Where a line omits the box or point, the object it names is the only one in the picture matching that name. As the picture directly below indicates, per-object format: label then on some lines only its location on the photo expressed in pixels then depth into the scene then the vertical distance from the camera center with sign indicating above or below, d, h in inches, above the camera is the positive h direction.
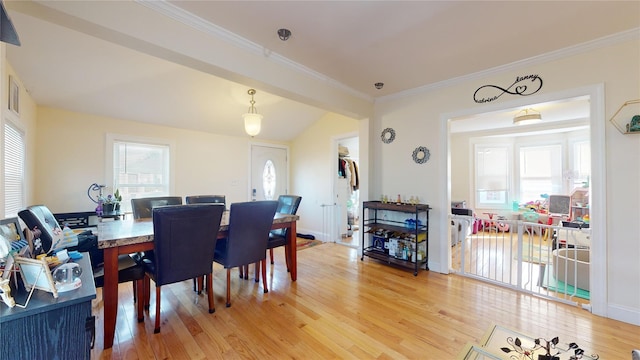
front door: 203.6 +7.7
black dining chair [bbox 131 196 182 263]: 117.6 -11.4
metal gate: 102.5 -45.7
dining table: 70.0 -20.4
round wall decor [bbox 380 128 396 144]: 145.0 +27.3
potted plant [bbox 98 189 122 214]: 131.6 -11.9
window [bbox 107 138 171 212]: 146.1 +7.2
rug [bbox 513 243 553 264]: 142.5 -45.5
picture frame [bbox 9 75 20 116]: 88.3 +31.8
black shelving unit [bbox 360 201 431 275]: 127.2 -30.3
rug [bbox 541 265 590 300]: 104.6 -48.9
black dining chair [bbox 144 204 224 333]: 74.9 -20.0
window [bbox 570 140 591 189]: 199.6 +14.5
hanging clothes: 196.9 +10.4
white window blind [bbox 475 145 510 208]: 237.5 +5.7
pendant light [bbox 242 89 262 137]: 122.2 +29.0
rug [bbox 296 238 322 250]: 174.1 -46.5
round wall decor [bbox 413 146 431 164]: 130.4 +14.2
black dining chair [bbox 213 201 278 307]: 93.0 -21.6
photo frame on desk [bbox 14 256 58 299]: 38.1 -14.8
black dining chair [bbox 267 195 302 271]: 119.2 -24.2
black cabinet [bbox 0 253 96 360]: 34.1 -21.6
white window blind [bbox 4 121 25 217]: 88.1 +4.7
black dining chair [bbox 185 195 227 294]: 132.6 -10.2
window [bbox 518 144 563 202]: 213.0 +8.7
